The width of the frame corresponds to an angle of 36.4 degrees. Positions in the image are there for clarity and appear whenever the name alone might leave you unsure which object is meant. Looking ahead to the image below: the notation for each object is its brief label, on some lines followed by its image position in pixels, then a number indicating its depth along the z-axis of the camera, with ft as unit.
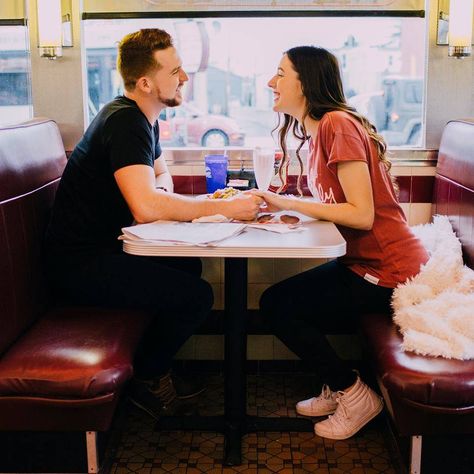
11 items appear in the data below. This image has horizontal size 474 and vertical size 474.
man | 8.12
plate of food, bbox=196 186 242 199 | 8.83
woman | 8.13
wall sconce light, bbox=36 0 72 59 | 10.58
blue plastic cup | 10.13
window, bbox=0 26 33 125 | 11.03
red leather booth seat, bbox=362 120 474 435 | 6.83
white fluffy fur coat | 7.30
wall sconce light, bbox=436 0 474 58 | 10.26
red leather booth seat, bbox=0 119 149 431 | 6.95
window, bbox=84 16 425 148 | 11.10
